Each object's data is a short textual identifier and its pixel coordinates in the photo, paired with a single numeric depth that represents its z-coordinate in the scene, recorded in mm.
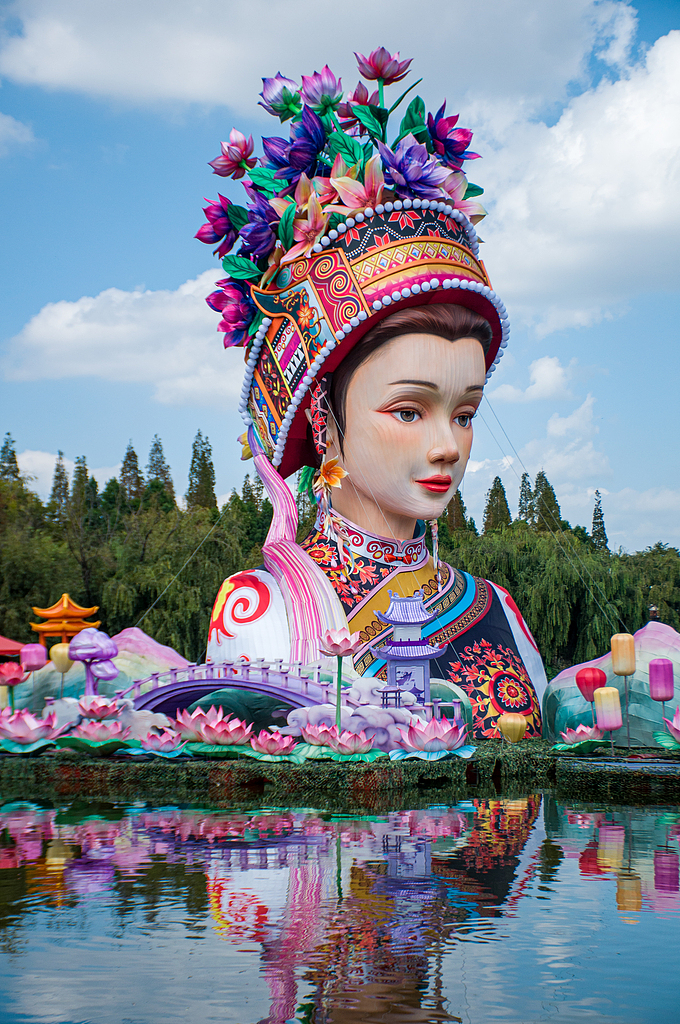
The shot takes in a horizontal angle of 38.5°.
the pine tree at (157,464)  51906
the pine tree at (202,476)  41281
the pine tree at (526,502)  31250
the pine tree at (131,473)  42831
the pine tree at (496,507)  35438
